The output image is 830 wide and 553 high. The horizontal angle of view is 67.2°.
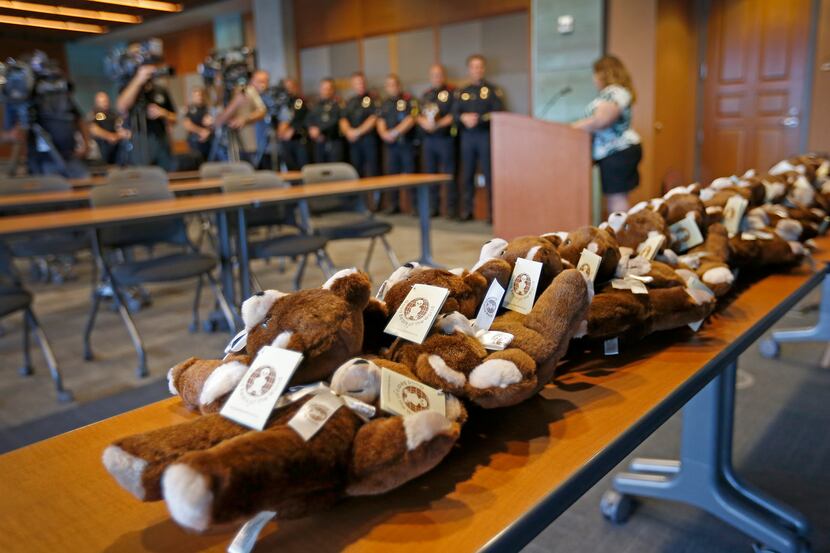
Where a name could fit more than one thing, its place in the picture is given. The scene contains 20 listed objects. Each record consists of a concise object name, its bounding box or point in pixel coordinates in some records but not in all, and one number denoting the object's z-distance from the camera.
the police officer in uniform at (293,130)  8.54
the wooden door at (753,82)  5.94
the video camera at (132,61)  5.27
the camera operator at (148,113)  5.36
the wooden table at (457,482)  0.61
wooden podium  4.21
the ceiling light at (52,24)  11.86
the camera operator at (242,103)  6.09
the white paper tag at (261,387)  0.63
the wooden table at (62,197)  3.60
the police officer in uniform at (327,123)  8.36
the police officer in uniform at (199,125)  8.70
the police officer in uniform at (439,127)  7.26
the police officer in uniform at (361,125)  8.05
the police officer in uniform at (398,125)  7.65
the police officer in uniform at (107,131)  8.25
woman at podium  3.96
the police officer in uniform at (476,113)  6.93
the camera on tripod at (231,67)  6.38
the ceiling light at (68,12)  10.68
